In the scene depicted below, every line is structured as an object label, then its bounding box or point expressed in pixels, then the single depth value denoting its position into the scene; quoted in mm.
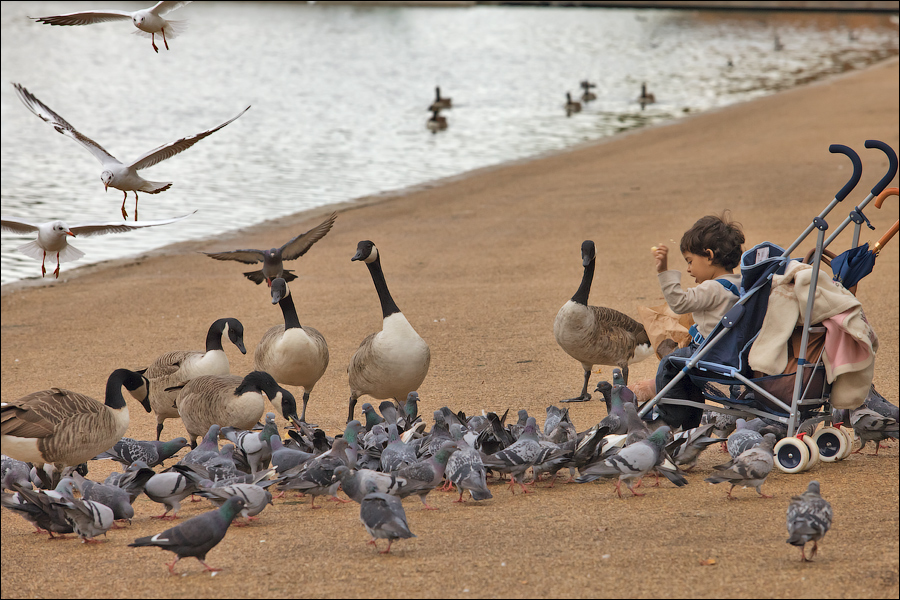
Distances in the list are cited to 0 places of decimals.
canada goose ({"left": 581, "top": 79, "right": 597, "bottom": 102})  72937
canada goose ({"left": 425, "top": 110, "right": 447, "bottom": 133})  61656
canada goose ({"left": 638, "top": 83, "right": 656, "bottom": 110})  70812
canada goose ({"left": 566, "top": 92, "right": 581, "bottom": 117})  68312
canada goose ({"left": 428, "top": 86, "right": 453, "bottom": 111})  64369
